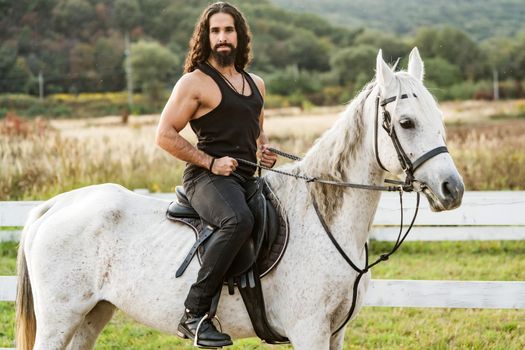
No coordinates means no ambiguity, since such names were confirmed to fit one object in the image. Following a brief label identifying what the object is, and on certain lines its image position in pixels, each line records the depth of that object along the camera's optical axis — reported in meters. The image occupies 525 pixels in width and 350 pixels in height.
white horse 3.91
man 3.96
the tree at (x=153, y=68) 36.22
